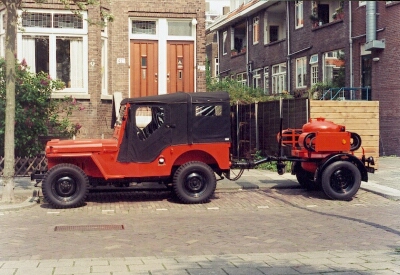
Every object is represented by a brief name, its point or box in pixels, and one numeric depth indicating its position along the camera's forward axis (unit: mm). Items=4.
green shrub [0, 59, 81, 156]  16688
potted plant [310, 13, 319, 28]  29641
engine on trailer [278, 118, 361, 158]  13312
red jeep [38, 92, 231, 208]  12227
